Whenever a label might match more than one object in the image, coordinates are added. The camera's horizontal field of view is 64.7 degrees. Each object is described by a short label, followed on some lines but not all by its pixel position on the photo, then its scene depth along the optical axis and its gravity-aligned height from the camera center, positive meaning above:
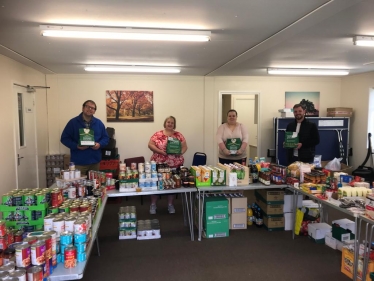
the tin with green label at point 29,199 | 2.37 -0.64
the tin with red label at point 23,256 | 1.72 -0.80
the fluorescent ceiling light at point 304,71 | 6.33 +1.06
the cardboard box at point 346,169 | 7.12 -1.18
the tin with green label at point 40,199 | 2.38 -0.64
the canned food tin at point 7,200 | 2.35 -0.64
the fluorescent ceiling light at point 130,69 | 5.86 +1.04
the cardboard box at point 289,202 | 4.37 -1.23
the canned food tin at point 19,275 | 1.61 -0.85
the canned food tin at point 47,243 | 1.86 -0.79
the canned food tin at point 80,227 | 2.10 -0.77
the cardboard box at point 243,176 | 4.12 -0.79
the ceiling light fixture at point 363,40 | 3.80 +1.03
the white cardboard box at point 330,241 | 3.79 -1.58
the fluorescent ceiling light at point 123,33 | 3.25 +0.98
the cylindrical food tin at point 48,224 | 2.18 -0.77
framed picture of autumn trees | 6.99 +0.32
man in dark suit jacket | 4.83 -0.28
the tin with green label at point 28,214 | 2.37 -0.76
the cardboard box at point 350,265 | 2.87 -1.49
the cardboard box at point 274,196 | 4.31 -1.11
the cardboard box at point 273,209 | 4.34 -1.33
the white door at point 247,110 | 8.27 +0.27
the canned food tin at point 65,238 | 2.04 -0.82
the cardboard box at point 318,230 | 3.96 -1.49
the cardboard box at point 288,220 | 4.40 -1.50
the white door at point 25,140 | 5.16 -0.39
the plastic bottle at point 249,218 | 4.63 -1.54
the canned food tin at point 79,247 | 2.06 -0.89
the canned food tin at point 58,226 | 2.15 -0.77
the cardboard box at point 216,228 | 4.14 -1.53
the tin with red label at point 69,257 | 1.97 -0.92
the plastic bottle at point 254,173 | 4.29 -0.78
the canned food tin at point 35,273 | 1.69 -0.89
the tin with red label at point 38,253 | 1.76 -0.80
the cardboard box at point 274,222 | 4.37 -1.51
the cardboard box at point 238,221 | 4.43 -1.52
